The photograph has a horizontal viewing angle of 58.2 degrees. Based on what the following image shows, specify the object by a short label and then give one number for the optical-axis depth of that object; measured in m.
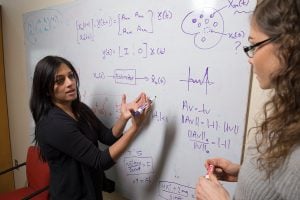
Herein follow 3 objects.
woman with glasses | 0.56
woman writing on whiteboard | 1.17
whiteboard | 1.01
